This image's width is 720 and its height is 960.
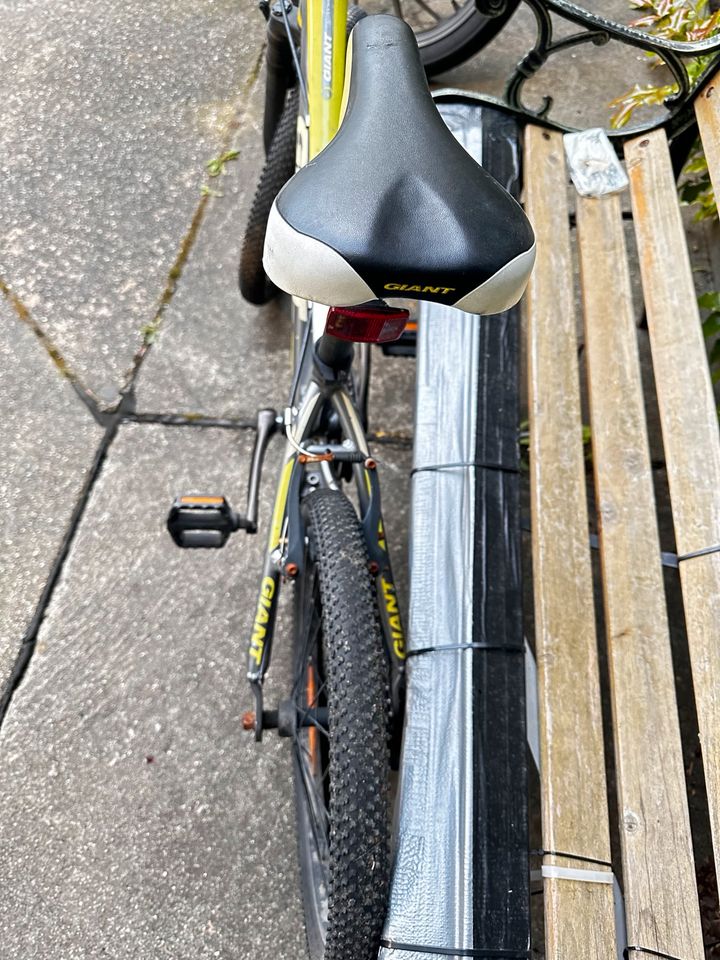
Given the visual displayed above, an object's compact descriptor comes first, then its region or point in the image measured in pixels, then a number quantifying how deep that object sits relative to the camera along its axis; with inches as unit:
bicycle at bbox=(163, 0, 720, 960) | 44.5
